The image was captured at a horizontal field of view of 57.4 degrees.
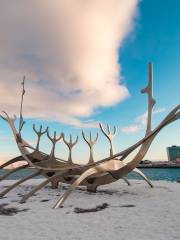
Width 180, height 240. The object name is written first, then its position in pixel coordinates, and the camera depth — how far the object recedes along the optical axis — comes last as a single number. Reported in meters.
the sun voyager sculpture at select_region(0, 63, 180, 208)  7.08
